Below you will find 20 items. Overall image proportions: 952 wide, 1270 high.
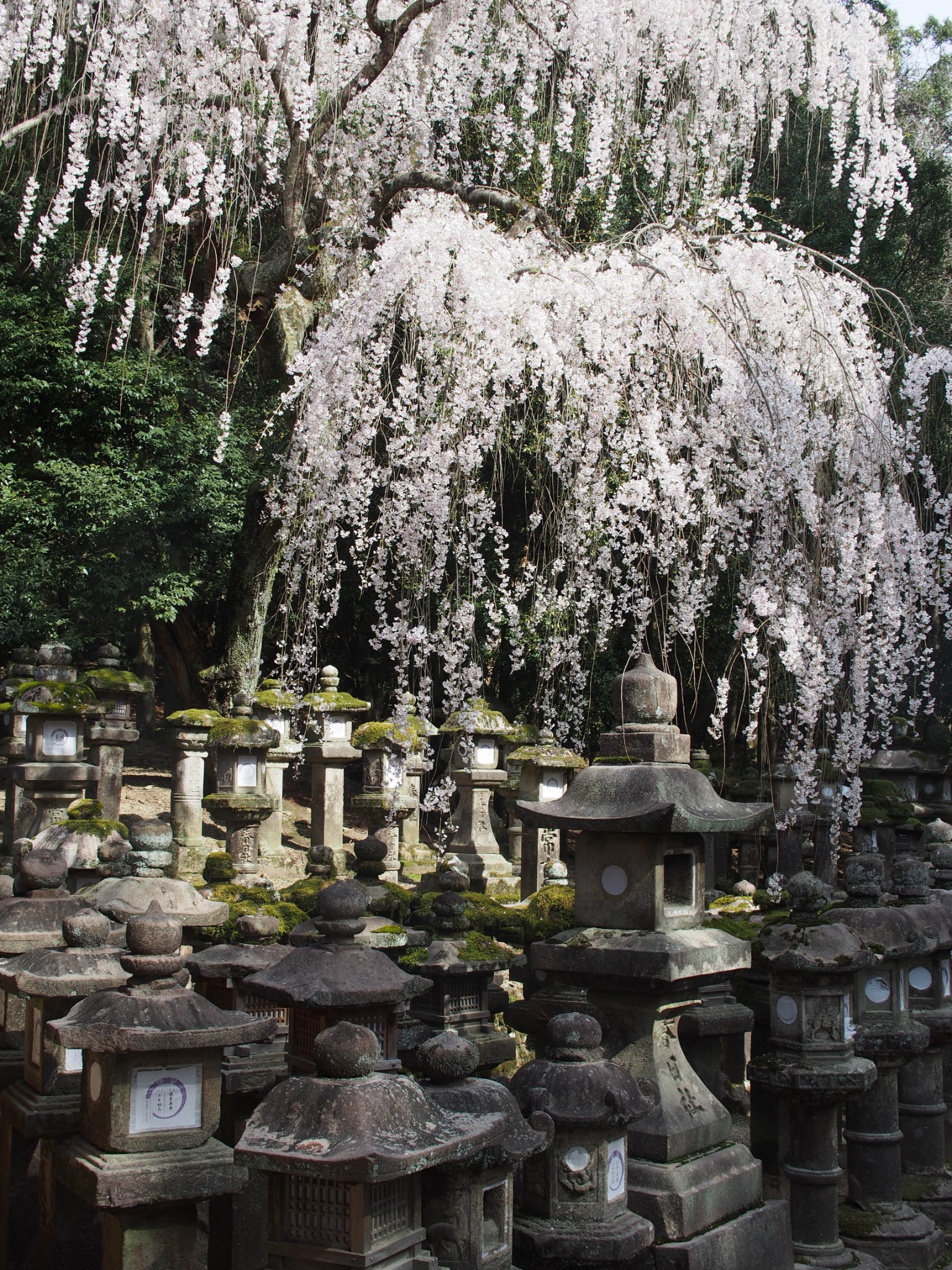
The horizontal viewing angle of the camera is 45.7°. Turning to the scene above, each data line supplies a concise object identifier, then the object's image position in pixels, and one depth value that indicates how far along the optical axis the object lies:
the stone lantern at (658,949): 4.09
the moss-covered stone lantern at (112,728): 9.46
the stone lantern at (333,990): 3.33
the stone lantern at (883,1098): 5.00
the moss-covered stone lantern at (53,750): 7.83
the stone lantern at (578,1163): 3.28
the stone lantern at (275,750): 9.64
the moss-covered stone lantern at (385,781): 9.13
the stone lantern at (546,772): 9.07
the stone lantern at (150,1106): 2.73
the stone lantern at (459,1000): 4.71
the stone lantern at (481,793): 9.67
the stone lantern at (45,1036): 3.21
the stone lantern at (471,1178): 2.87
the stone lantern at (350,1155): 2.32
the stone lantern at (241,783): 7.88
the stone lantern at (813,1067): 4.68
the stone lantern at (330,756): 9.23
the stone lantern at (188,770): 9.09
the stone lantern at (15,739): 8.69
